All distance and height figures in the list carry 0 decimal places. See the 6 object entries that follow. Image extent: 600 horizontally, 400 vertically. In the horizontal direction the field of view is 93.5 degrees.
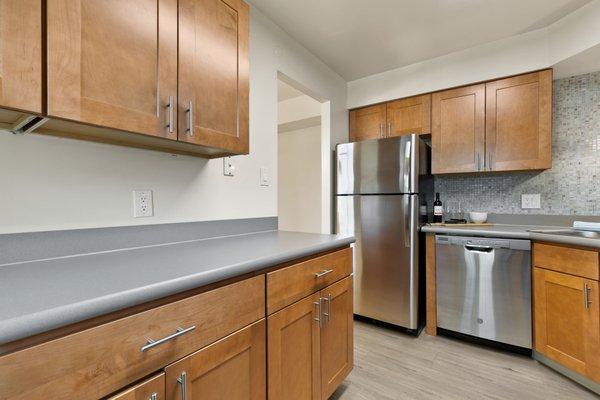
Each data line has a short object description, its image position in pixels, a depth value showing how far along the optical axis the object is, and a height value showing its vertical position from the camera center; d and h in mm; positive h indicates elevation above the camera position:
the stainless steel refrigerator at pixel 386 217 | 2297 -164
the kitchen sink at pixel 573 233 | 1843 -240
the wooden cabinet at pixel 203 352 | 556 -408
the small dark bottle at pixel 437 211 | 2590 -122
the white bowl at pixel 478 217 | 2436 -169
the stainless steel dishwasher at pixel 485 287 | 1965 -668
